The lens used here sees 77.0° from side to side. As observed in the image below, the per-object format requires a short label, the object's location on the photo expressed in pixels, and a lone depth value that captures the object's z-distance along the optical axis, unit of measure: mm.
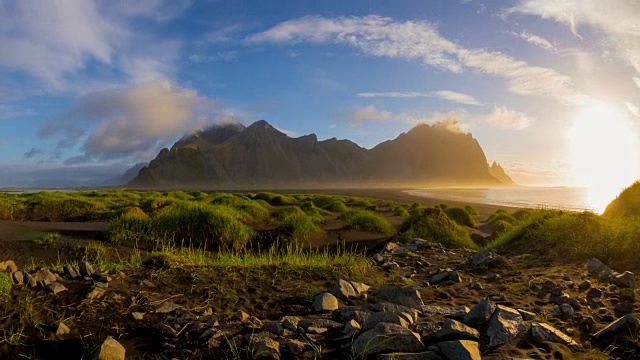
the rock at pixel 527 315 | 4896
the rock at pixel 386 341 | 3896
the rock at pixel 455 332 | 4168
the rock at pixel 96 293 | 5038
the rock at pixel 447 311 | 4971
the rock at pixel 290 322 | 4430
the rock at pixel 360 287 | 6094
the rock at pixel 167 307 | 4906
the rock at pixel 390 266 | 8867
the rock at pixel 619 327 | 4430
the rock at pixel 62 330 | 4266
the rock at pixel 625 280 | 6445
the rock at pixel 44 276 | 5336
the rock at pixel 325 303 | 5090
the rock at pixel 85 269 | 6152
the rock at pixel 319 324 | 4543
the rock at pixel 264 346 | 3842
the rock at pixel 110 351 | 3803
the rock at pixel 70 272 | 5969
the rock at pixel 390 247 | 13500
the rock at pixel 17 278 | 5316
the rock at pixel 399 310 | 4588
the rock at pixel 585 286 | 6570
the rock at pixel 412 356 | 3730
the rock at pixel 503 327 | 4223
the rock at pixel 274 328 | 4332
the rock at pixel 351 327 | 4391
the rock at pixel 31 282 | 5250
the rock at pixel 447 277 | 7276
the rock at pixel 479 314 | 4672
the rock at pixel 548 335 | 4285
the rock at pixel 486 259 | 9306
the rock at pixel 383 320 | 4410
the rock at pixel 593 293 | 6129
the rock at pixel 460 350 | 3713
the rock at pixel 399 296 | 5372
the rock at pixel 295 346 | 3979
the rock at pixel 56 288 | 5164
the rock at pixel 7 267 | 6154
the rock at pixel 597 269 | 7230
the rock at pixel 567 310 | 5239
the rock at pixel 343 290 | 5711
